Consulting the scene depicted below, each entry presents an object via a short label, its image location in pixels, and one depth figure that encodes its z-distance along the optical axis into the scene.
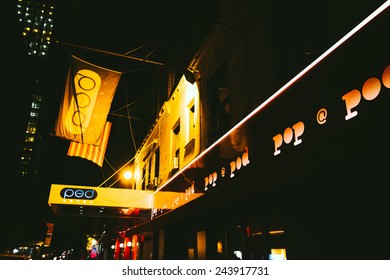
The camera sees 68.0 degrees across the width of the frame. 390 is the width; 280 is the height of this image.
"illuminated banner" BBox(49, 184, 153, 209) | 10.20
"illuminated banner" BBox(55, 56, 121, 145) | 9.43
